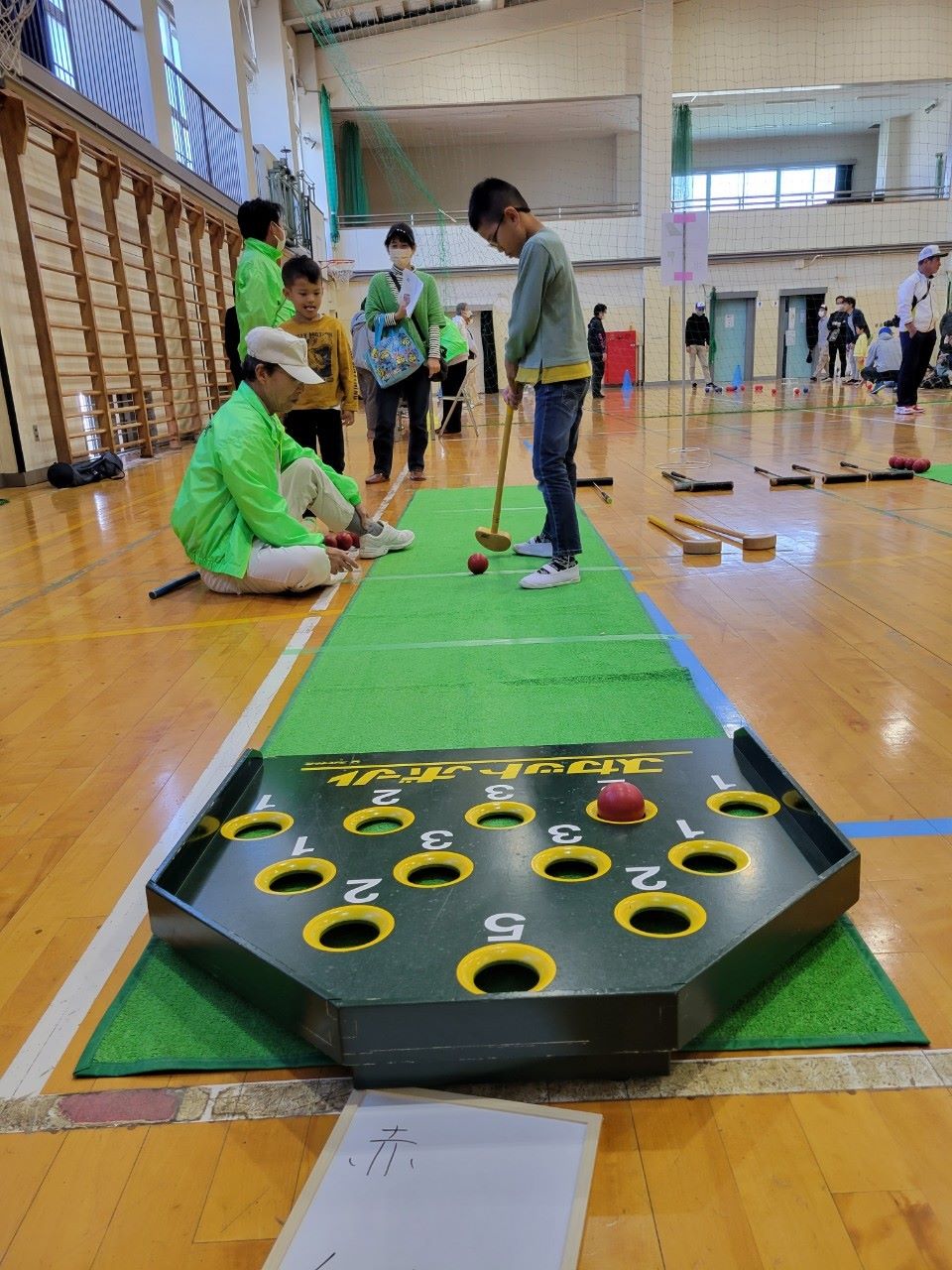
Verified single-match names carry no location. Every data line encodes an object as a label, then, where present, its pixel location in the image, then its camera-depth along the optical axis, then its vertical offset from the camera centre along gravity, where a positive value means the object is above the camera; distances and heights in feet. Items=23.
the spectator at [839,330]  56.44 +0.17
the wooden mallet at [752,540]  14.07 -2.99
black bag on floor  26.32 -2.71
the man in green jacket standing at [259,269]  14.21 +1.44
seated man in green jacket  11.51 -1.62
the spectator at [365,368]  23.65 -0.22
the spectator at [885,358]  49.08 -1.41
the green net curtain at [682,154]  64.69 +12.80
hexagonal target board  3.90 -2.76
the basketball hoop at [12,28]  18.93 +7.21
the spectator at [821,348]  62.49 -0.93
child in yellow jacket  16.30 -0.32
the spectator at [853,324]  55.72 +0.47
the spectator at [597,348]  53.98 -0.08
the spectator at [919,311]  29.12 +0.57
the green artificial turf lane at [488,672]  7.65 -3.05
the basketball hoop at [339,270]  54.70 +5.40
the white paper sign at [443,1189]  3.23 -3.01
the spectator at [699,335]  55.16 +0.35
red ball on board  5.53 -2.64
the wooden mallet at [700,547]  13.91 -2.97
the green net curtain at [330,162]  61.77 +13.04
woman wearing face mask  20.52 +0.88
